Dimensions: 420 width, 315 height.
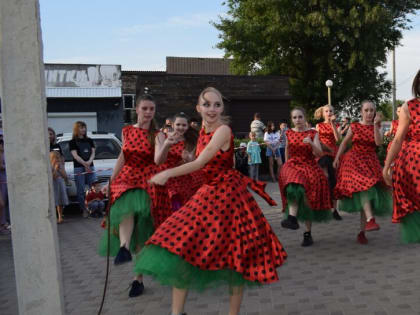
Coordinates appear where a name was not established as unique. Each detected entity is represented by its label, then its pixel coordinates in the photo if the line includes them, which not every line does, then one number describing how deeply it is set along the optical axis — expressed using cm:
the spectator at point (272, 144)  1677
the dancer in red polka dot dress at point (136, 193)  518
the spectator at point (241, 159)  1683
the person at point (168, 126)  877
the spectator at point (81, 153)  1077
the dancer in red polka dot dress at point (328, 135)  877
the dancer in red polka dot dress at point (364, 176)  677
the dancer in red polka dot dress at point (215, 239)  344
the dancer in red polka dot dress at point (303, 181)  673
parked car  1123
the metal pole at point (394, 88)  3611
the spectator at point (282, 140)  1675
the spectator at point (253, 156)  1606
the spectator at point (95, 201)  1050
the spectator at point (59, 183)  1035
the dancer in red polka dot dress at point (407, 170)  420
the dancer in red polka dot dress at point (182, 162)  668
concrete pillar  314
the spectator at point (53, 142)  1048
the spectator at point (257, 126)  1728
